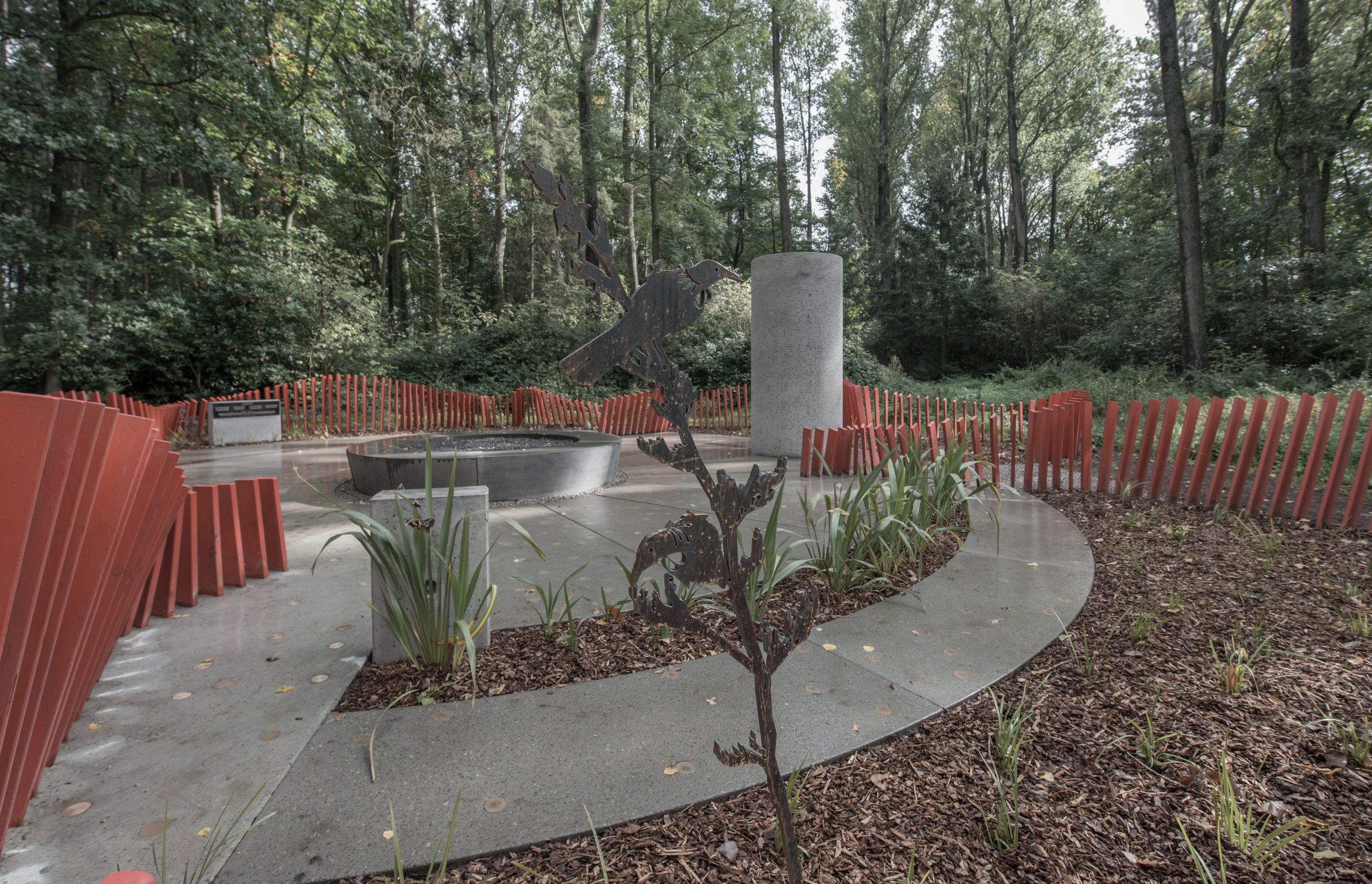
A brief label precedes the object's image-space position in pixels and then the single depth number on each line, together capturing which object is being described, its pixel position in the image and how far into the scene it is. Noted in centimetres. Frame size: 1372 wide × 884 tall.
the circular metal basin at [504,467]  569
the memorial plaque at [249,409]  1101
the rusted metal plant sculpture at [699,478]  132
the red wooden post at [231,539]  367
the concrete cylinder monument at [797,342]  834
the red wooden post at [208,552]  352
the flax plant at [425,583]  249
